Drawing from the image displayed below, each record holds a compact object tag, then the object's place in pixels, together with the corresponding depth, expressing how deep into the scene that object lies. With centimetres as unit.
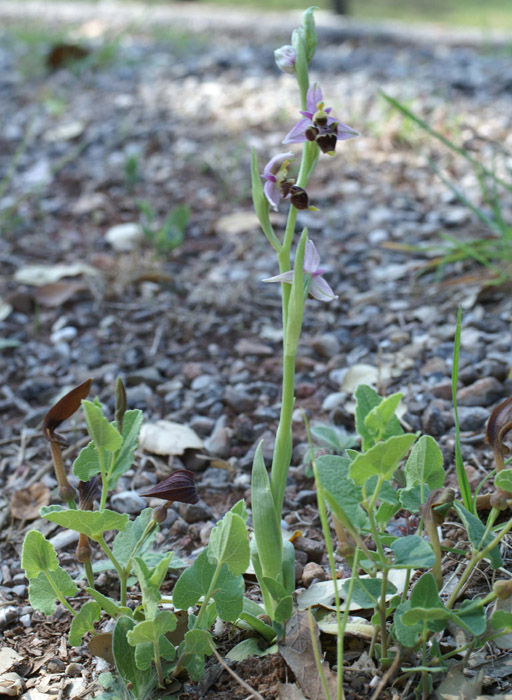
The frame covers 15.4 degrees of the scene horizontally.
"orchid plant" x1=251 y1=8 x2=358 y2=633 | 74
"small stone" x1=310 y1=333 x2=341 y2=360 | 100
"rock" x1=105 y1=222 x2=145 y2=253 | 129
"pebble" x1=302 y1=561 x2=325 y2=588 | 79
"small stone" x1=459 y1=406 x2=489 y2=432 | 89
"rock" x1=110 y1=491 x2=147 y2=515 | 86
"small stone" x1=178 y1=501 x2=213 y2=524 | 86
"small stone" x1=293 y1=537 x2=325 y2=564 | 82
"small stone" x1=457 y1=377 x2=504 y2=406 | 91
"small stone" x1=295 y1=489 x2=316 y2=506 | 86
